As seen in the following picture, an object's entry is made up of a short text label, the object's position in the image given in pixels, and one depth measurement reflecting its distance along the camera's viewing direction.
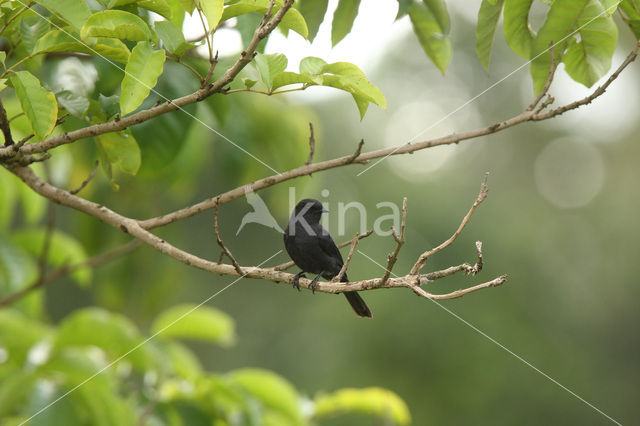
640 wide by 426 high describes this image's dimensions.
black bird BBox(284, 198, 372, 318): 7.93
